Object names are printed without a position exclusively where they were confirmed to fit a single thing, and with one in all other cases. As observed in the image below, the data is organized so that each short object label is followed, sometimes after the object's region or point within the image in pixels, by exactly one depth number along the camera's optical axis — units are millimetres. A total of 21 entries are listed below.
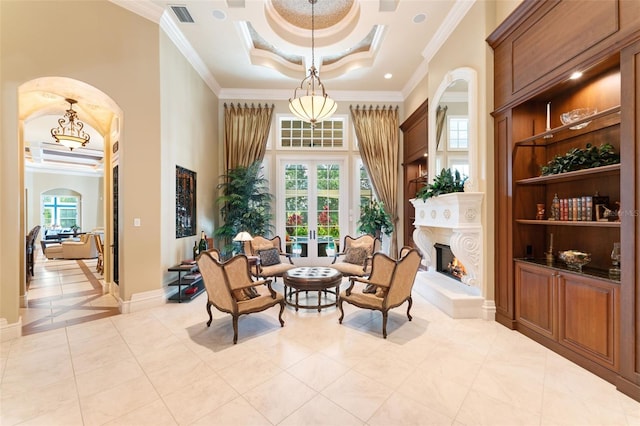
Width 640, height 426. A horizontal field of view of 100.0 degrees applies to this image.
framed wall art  4730
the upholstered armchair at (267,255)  4750
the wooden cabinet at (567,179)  2111
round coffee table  3768
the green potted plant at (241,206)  6039
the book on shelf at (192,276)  4508
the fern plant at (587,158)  2506
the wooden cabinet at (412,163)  5711
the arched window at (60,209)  12259
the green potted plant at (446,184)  3917
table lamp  4723
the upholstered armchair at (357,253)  4863
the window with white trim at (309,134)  6887
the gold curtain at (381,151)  6559
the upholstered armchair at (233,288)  3025
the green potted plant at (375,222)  6215
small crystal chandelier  5496
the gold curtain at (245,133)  6457
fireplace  3598
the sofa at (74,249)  8734
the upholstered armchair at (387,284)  3193
